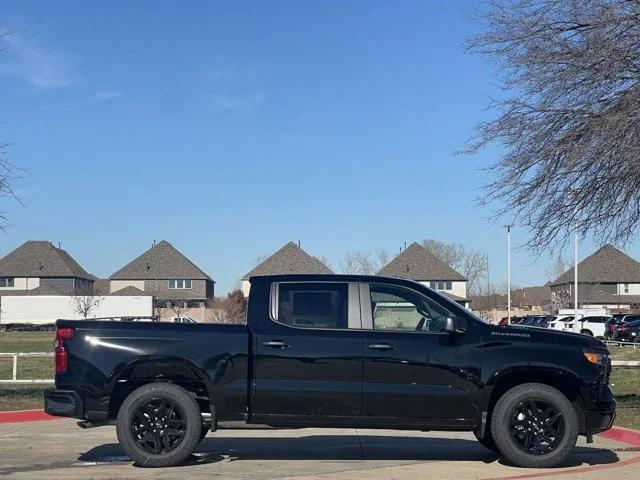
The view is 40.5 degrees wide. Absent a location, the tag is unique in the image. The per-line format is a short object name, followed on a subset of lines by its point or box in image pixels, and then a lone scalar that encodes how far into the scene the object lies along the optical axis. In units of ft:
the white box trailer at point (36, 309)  231.50
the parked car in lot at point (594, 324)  164.45
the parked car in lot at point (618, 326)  154.61
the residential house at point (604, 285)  264.31
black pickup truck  28.12
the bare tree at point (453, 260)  323.98
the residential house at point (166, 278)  266.98
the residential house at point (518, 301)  259.76
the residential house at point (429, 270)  256.73
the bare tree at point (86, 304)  216.72
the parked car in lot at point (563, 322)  163.12
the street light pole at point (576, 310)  169.06
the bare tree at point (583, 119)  38.40
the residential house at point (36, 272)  275.39
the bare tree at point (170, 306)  228.72
